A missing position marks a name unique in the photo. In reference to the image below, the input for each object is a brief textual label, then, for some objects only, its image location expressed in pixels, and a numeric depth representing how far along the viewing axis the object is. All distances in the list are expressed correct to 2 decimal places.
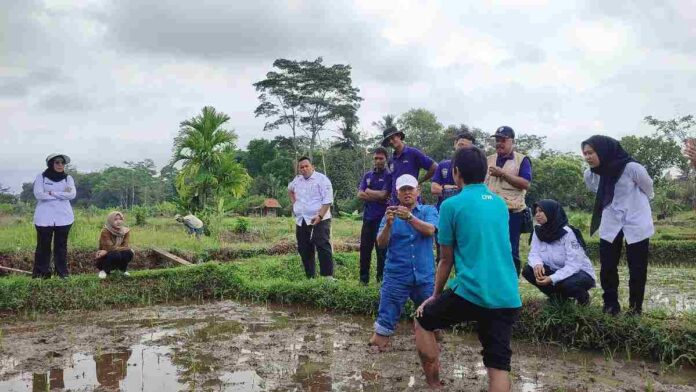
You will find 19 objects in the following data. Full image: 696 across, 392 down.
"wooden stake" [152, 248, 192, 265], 9.40
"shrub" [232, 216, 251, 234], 15.65
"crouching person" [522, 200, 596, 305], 5.10
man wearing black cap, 5.80
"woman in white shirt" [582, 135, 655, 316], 5.00
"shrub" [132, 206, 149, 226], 17.11
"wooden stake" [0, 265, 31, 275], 8.13
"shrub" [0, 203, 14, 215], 23.06
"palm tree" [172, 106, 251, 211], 15.41
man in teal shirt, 3.19
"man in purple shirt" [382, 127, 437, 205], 6.35
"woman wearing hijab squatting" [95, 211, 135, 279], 7.54
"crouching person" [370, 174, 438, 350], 4.51
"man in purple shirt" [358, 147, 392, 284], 6.64
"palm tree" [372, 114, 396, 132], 41.54
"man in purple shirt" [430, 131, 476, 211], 6.21
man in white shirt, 7.54
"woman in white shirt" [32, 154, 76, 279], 7.38
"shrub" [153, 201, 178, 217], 26.11
